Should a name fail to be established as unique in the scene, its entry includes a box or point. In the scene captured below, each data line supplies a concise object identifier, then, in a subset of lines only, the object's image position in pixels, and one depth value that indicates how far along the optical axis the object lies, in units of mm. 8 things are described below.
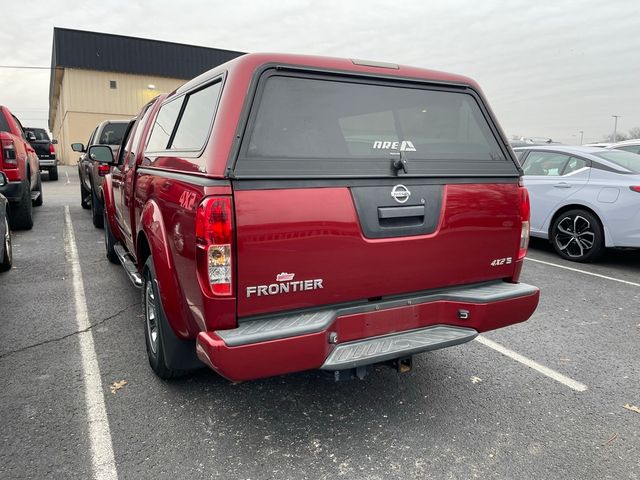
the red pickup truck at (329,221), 2295
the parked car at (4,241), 5145
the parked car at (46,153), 17744
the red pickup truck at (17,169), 7164
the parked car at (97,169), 8000
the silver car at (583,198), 6316
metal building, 29359
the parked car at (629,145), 9414
